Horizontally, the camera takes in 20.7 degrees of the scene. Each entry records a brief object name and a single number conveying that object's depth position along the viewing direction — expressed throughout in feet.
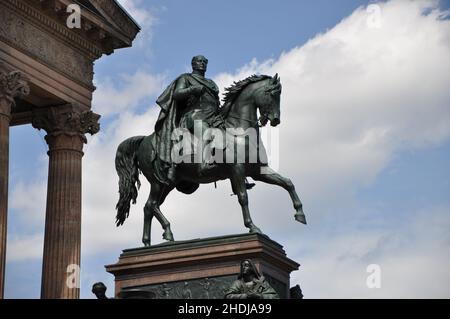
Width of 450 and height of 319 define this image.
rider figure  81.30
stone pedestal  74.08
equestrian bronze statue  79.10
